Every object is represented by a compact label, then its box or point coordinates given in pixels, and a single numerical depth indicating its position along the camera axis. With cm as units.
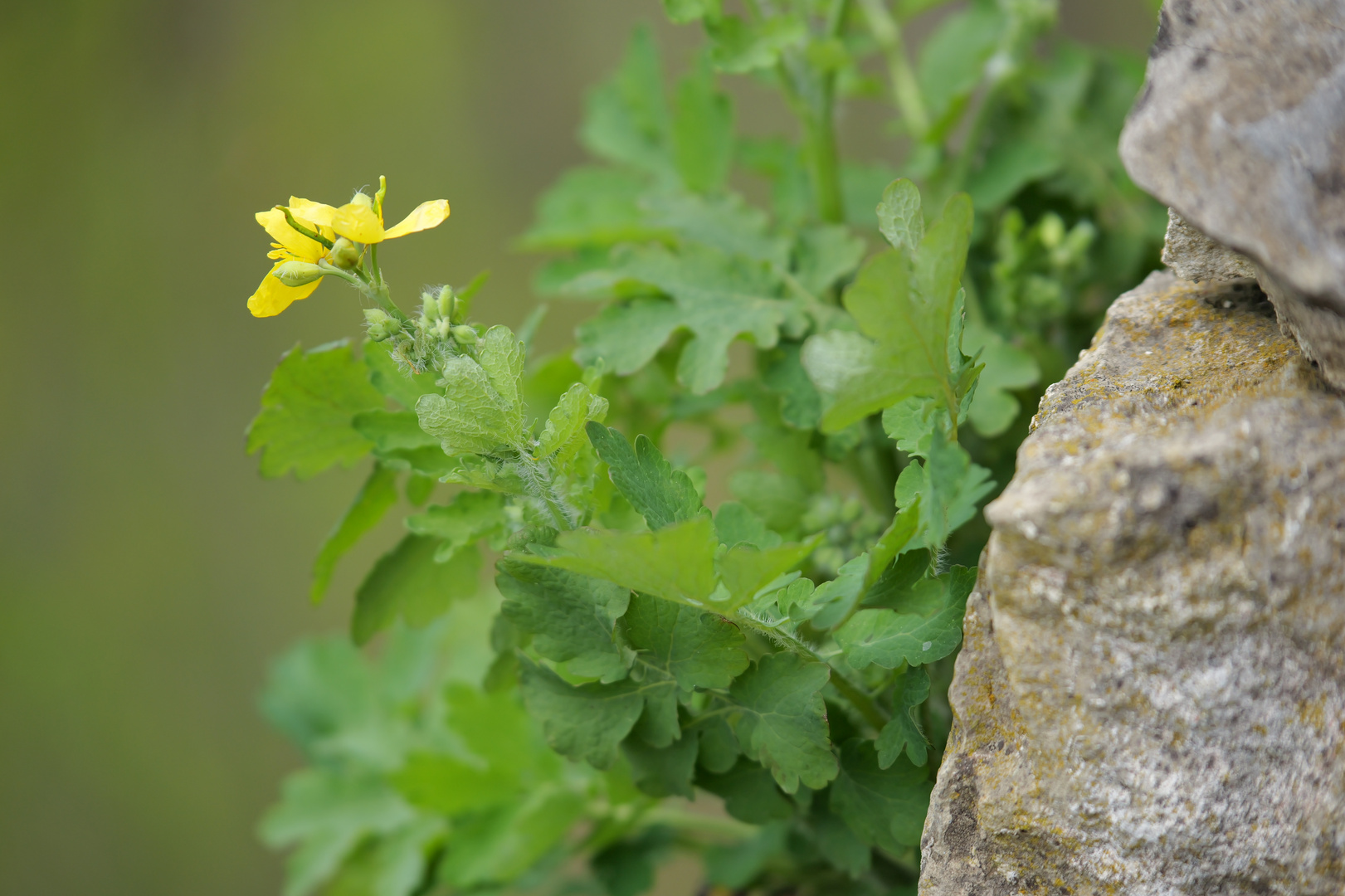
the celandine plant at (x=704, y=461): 60
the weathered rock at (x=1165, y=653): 58
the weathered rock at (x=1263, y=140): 58
